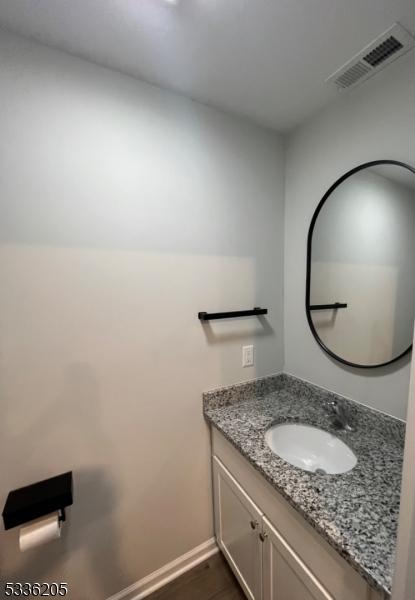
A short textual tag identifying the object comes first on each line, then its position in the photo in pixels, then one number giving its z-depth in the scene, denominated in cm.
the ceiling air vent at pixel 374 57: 85
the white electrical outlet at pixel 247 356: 141
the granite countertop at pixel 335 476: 64
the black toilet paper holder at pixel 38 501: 85
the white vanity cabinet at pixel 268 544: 70
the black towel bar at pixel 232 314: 123
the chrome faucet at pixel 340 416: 117
